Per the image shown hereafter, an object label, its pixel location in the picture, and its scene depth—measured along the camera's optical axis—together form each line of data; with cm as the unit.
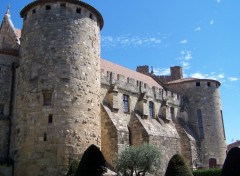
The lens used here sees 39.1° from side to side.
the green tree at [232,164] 1372
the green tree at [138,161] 2388
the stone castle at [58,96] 2205
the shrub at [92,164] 1513
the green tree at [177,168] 1888
